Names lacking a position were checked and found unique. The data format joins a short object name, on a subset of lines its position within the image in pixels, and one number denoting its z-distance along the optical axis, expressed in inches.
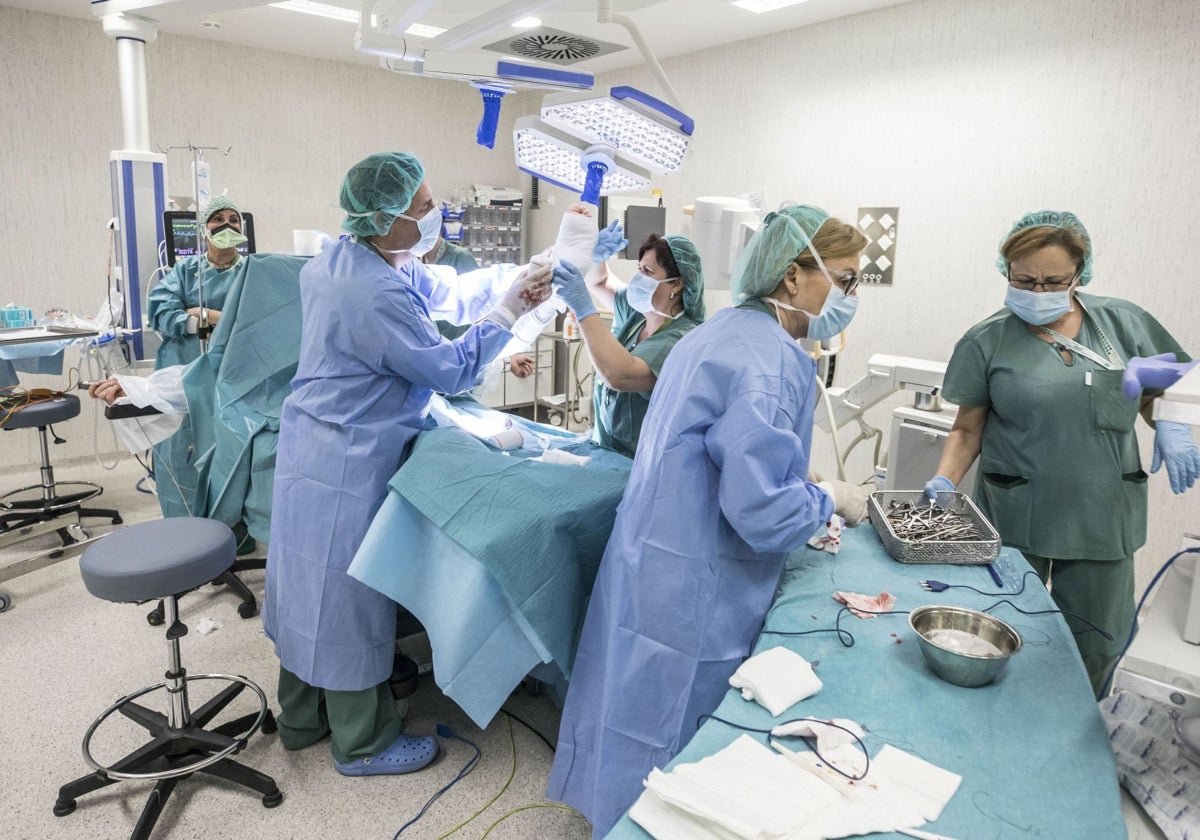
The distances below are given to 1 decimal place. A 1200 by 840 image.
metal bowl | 45.9
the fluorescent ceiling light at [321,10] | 155.1
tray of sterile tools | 63.1
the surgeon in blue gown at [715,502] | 52.1
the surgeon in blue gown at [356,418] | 73.7
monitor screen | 134.0
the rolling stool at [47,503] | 129.3
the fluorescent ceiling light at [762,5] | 142.9
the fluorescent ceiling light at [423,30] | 178.3
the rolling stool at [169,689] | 70.2
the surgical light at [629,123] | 56.7
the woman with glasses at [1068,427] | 68.6
